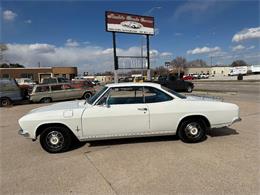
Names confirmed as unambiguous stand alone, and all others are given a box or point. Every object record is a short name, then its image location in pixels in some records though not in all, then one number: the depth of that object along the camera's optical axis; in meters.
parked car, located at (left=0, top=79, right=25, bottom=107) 14.15
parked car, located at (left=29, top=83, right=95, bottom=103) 14.53
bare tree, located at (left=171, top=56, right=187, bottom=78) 125.31
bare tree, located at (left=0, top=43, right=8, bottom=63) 35.41
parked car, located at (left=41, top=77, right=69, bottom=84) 24.52
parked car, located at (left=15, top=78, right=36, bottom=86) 30.72
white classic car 4.62
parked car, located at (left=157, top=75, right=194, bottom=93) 20.36
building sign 19.23
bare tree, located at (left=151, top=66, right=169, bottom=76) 98.65
